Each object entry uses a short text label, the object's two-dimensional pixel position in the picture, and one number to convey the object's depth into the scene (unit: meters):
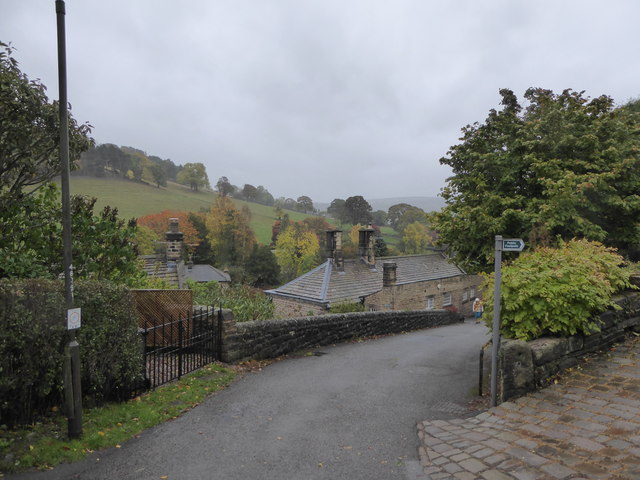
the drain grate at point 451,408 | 6.19
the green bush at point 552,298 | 6.39
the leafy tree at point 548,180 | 9.59
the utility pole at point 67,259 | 4.80
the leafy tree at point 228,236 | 60.62
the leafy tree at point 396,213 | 108.13
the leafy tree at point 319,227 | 71.31
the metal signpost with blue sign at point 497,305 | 5.88
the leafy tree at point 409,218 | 96.28
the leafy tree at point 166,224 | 57.78
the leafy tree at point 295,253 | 60.44
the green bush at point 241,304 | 11.20
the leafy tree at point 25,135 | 6.02
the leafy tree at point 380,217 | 118.10
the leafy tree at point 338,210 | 98.56
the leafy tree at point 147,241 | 50.00
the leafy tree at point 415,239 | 80.12
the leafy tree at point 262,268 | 52.91
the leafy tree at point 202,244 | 56.94
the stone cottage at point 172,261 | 19.73
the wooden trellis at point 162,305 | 8.93
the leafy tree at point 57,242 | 7.47
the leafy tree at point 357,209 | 95.06
